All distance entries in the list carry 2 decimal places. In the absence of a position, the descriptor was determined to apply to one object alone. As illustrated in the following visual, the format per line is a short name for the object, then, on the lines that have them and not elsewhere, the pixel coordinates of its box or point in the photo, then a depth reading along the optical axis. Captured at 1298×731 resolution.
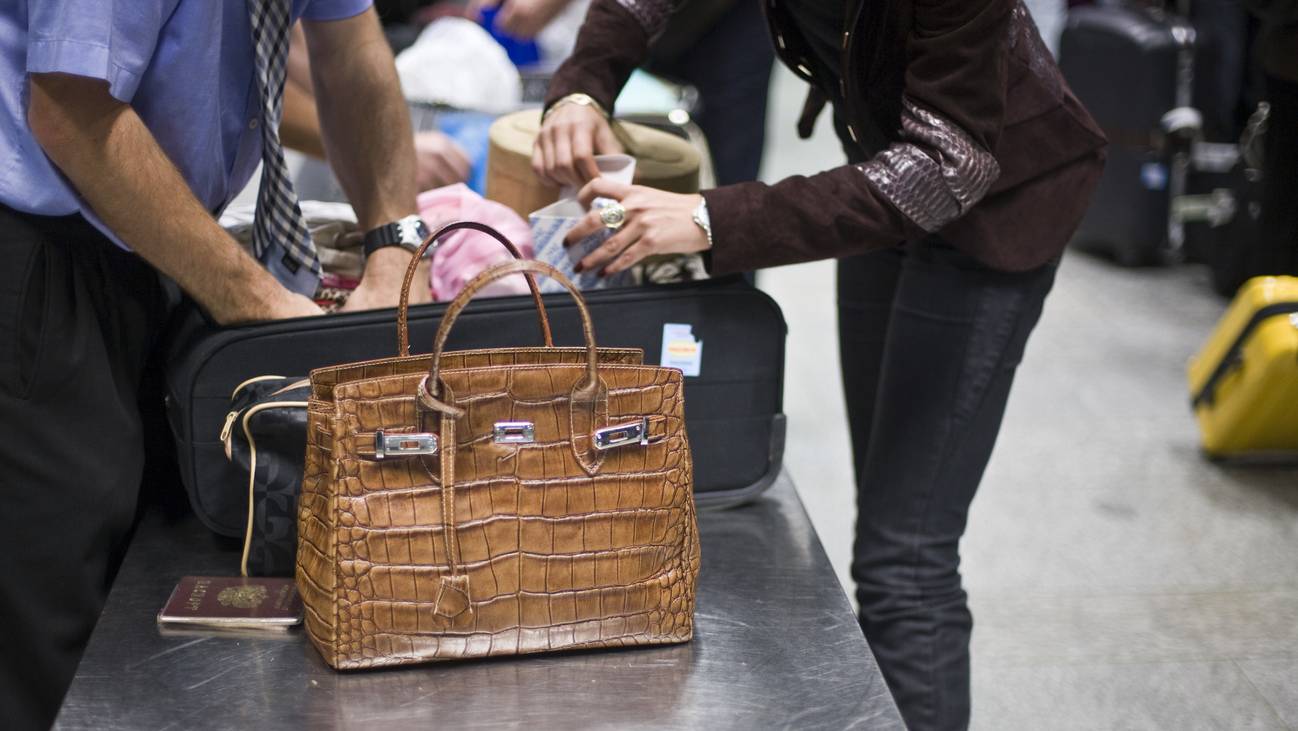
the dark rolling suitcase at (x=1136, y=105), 4.04
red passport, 1.24
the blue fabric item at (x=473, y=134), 2.29
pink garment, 1.63
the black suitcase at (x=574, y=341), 1.35
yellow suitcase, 2.66
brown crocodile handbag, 1.08
